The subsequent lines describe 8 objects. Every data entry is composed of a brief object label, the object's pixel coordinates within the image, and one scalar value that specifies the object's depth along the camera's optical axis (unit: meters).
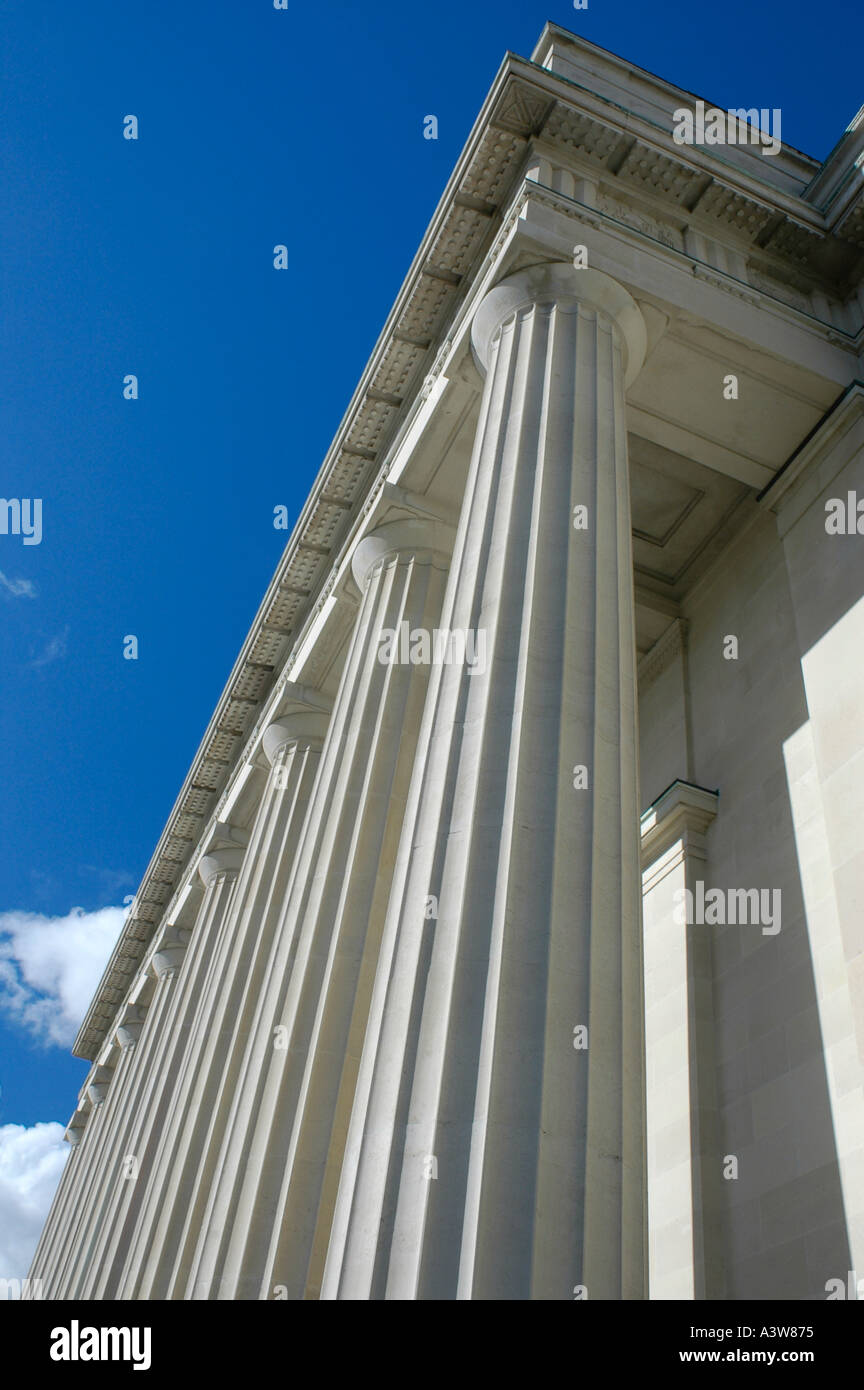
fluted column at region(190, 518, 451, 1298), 20.91
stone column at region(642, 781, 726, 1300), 21.88
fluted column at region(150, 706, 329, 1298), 29.53
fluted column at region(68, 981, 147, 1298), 44.00
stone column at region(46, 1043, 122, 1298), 56.09
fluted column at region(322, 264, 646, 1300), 12.03
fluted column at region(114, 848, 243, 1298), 33.69
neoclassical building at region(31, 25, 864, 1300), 13.38
